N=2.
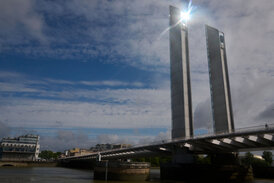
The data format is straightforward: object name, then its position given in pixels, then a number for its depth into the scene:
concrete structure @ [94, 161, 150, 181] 44.03
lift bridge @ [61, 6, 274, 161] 40.29
